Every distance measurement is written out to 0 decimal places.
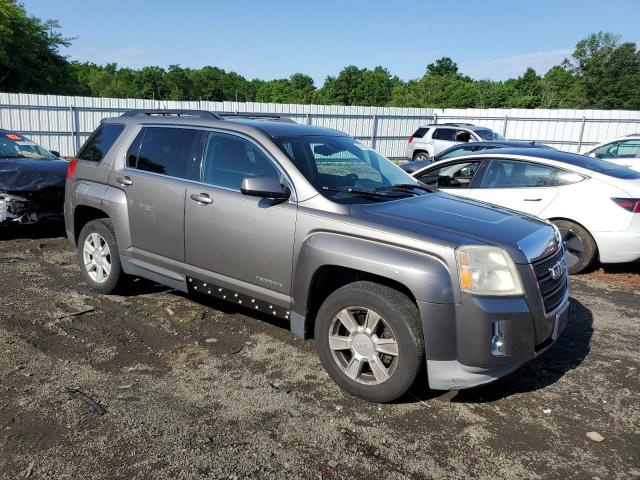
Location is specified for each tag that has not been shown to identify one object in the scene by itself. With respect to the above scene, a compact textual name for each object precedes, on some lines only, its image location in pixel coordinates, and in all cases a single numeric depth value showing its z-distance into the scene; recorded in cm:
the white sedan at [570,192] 641
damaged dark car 750
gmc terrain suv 322
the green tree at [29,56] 3719
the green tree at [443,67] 9056
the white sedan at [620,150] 1273
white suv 1898
